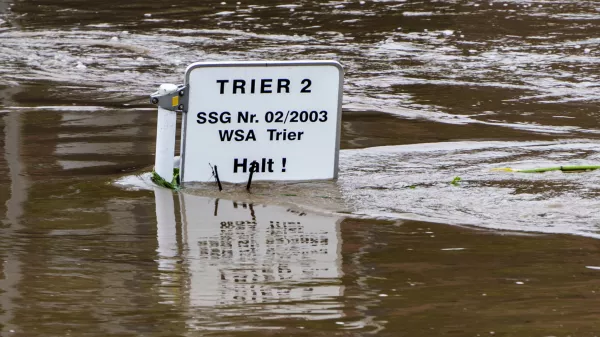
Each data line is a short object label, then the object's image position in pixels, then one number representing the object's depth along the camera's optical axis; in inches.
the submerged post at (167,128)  626.5
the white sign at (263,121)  638.5
